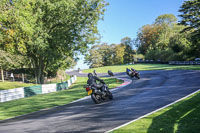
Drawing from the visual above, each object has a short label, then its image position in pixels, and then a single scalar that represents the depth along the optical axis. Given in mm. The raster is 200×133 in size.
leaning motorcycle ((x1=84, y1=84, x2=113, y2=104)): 10781
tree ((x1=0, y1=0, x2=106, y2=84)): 23155
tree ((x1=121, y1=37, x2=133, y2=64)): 107481
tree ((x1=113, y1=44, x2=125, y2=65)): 105062
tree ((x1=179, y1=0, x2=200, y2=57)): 45147
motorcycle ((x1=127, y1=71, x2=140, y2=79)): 23547
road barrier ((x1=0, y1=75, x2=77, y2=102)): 18017
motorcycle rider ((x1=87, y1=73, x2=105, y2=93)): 11112
